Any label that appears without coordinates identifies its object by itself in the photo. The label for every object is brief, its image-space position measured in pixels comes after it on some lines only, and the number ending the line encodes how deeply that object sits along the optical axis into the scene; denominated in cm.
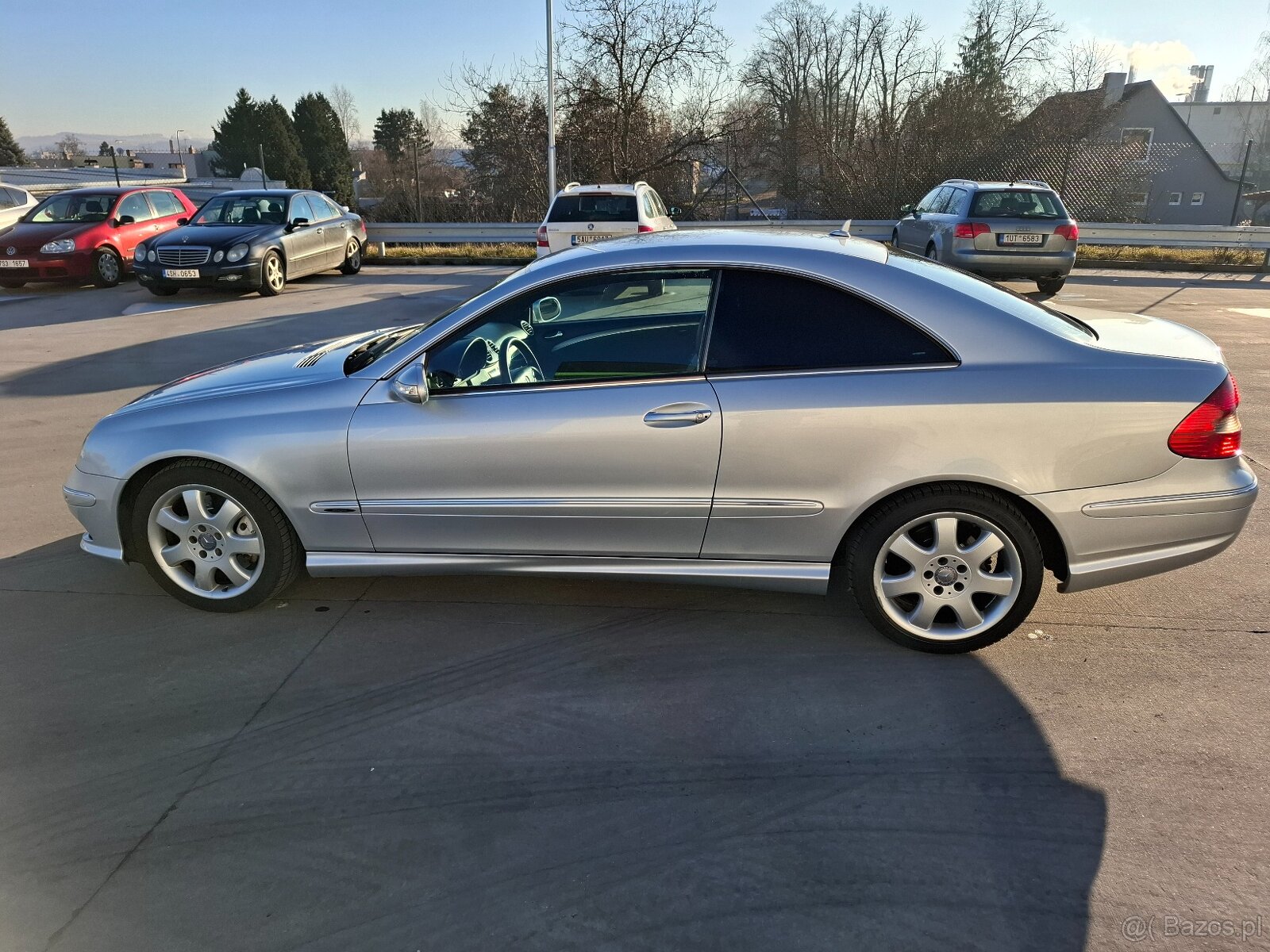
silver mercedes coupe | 327
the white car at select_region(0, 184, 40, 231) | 1848
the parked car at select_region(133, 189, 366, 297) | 1320
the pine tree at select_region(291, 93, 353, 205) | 6041
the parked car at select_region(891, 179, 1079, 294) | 1263
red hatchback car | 1434
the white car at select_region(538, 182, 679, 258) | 1229
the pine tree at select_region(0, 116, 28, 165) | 6266
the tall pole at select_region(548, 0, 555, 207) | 2112
